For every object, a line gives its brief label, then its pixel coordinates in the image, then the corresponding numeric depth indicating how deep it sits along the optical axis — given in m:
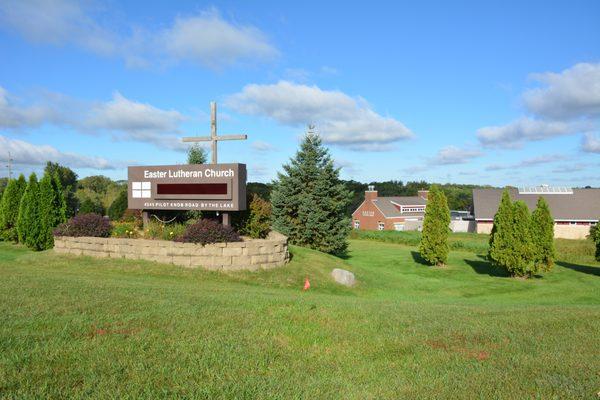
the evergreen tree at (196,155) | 24.63
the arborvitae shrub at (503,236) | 23.61
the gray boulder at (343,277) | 17.63
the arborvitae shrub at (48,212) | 22.61
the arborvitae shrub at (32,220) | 22.62
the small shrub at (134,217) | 19.86
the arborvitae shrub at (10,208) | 25.59
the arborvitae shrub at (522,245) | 23.16
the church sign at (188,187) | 17.39
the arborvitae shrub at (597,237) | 27.10
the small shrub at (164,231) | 17.58
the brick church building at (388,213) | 67.31
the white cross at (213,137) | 18.16
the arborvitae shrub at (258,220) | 18.50
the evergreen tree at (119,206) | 39.05
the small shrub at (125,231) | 18.47
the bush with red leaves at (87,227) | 18.27
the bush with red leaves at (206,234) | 16.47
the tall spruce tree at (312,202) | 29.61
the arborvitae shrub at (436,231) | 27.09
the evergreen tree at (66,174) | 71.38
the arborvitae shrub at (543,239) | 23.36
